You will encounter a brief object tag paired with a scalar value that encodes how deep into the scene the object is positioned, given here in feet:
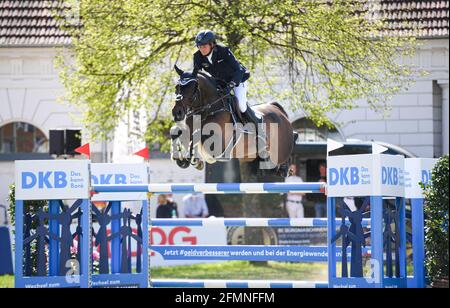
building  75.72
